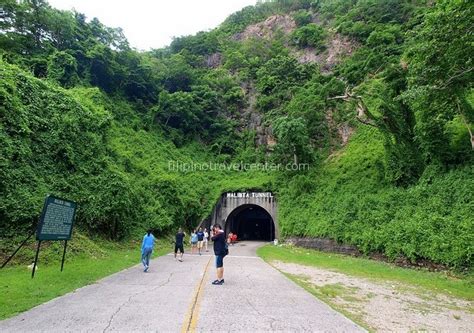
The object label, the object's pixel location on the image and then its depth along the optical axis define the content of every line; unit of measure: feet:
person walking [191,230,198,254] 63.72
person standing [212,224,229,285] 27.86
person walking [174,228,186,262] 47.96
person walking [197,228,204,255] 63.03
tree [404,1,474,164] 34.83
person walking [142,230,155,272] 36.86
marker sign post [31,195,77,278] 29.89
